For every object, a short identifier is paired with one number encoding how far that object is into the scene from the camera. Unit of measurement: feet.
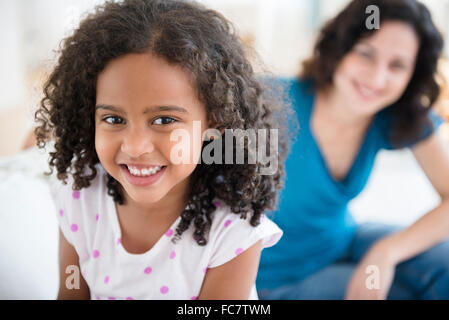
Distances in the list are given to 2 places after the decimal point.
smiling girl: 2.38
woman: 3.75
